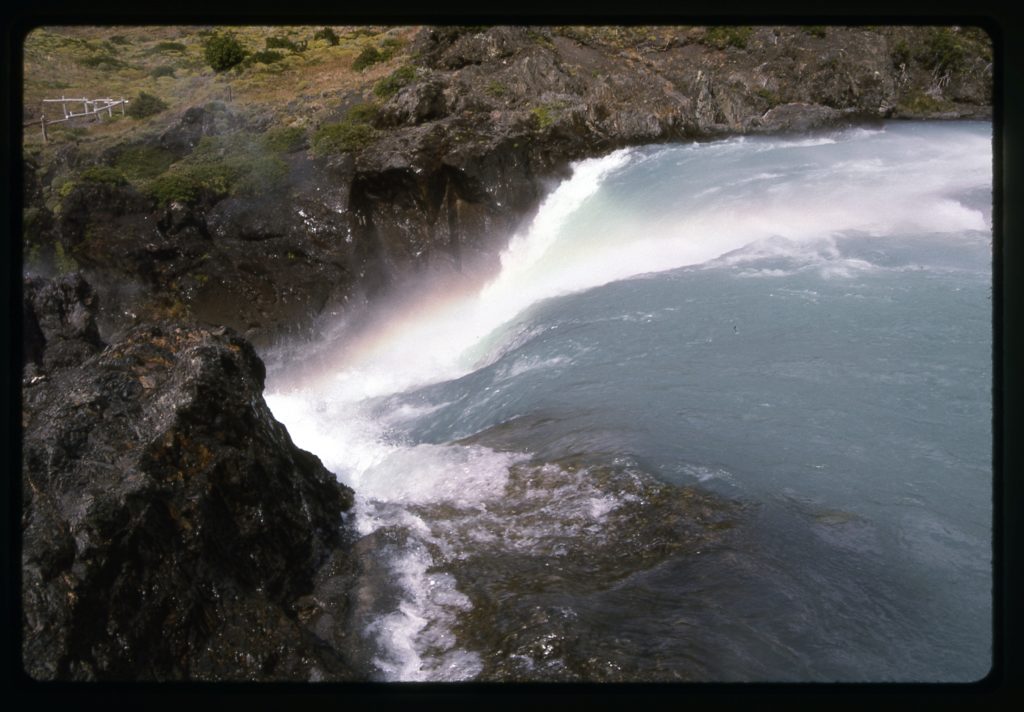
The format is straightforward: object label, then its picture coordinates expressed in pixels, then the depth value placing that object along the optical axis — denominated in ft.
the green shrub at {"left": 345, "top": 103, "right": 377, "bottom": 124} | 41.19
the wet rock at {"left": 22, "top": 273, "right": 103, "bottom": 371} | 18.88
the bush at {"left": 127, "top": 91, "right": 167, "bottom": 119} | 36.76
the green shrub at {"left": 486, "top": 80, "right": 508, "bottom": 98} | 44.73
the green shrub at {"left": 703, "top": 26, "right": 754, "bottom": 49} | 40.88
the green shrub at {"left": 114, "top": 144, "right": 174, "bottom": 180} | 36.91
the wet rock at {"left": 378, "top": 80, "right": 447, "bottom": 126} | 41.75
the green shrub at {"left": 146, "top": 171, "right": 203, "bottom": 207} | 36.47
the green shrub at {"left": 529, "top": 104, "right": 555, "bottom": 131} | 44.11
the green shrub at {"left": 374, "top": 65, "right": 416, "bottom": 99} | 42.75
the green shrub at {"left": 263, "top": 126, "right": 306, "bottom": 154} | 38.91
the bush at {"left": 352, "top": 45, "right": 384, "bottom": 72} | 39.60
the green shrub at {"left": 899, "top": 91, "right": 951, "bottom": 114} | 37.86
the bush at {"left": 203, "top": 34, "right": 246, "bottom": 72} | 29.57
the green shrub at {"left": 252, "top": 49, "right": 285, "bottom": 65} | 27.68
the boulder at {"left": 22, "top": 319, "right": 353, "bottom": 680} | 10.67
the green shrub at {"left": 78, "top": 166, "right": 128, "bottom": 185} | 36.17
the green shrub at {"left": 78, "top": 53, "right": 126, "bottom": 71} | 21.99
